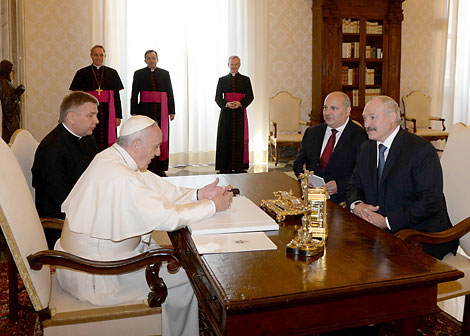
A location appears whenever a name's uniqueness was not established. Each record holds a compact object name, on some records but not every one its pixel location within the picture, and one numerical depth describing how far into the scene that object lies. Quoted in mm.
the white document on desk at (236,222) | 2383
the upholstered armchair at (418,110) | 9992
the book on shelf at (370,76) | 9781
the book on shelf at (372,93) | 9877
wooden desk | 1726
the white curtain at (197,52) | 8750
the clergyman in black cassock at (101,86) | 7586
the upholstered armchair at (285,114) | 9305
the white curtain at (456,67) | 10570
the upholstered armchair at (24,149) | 3188
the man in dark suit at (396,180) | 3027
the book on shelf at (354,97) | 9688
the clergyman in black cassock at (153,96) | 7910
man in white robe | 2451
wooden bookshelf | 9320
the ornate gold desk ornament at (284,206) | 2686
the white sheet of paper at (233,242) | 2146
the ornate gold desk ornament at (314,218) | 2184
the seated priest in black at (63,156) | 3373
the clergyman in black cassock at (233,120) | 8219
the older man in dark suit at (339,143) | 4195
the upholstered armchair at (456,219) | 2725
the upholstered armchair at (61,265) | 2199
